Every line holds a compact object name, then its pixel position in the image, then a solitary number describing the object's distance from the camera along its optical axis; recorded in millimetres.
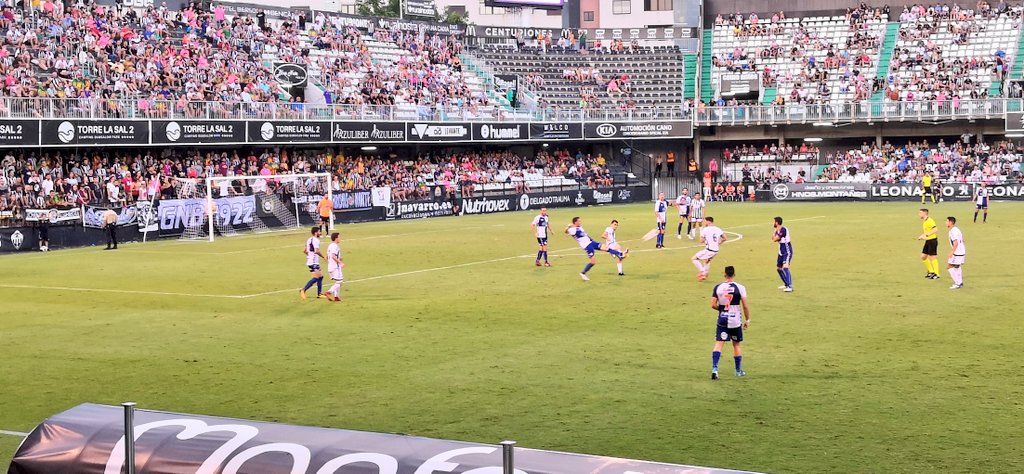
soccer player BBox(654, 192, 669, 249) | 35375
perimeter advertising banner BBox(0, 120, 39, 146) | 41000
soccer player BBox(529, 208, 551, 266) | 30641
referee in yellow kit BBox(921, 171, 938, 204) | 55500
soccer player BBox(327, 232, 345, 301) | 23984
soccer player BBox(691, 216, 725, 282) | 27094
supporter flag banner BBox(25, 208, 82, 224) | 39656
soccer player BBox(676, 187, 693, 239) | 39656
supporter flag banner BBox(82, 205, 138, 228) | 40719
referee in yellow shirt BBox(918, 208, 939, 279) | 26484
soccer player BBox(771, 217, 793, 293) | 24750
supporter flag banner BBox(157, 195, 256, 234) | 43469
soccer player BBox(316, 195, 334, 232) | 45094
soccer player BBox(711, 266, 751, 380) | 15539
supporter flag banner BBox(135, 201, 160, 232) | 42562
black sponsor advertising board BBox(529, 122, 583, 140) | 62528
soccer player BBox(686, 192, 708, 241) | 39219
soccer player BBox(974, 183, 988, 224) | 42591
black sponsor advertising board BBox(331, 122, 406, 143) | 53594
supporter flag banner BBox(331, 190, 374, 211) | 50844
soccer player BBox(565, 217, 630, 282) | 27578
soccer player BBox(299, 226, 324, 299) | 24672
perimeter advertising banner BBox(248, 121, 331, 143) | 49812
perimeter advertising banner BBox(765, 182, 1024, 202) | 59156
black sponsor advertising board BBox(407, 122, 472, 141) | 57062
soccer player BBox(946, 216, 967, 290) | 24953
